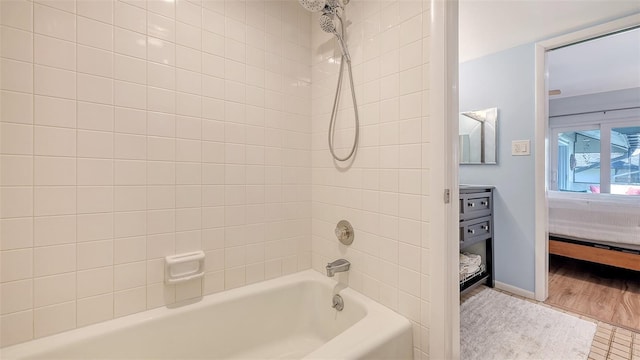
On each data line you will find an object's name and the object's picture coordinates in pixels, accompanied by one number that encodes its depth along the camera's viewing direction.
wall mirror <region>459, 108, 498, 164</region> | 2.56
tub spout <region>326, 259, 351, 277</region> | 1.41
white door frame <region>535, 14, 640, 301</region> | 2.24
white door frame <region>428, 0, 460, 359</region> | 1.06
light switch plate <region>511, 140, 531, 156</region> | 2.32
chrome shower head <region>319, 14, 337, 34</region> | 1.34
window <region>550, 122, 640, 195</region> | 4.33
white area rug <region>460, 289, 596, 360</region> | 1.62
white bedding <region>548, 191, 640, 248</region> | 2.46
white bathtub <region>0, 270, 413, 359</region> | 1.00
